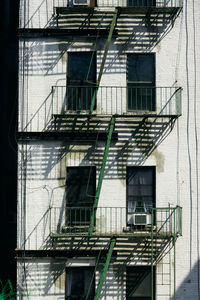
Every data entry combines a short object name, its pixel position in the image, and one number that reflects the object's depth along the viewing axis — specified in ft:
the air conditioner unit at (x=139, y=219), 47.69
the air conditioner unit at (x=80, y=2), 48.98
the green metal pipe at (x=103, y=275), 44.80
